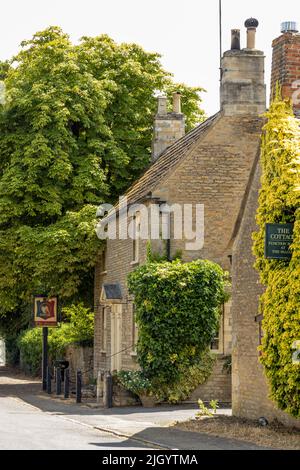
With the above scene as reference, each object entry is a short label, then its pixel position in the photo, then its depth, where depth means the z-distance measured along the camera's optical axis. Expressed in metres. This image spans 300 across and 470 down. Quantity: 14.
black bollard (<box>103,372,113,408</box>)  29.89
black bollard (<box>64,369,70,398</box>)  33.44
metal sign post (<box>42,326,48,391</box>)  37.84
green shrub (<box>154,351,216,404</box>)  30.81
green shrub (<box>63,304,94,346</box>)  43.03
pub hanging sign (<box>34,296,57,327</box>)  37.75
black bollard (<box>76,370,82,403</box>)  31.42
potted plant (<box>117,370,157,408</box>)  30.22
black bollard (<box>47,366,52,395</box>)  36.19
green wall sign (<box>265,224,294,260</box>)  20.39
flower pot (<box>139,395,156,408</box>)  30.42
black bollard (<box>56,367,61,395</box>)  35.19
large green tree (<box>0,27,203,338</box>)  38.34
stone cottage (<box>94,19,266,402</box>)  32.41
